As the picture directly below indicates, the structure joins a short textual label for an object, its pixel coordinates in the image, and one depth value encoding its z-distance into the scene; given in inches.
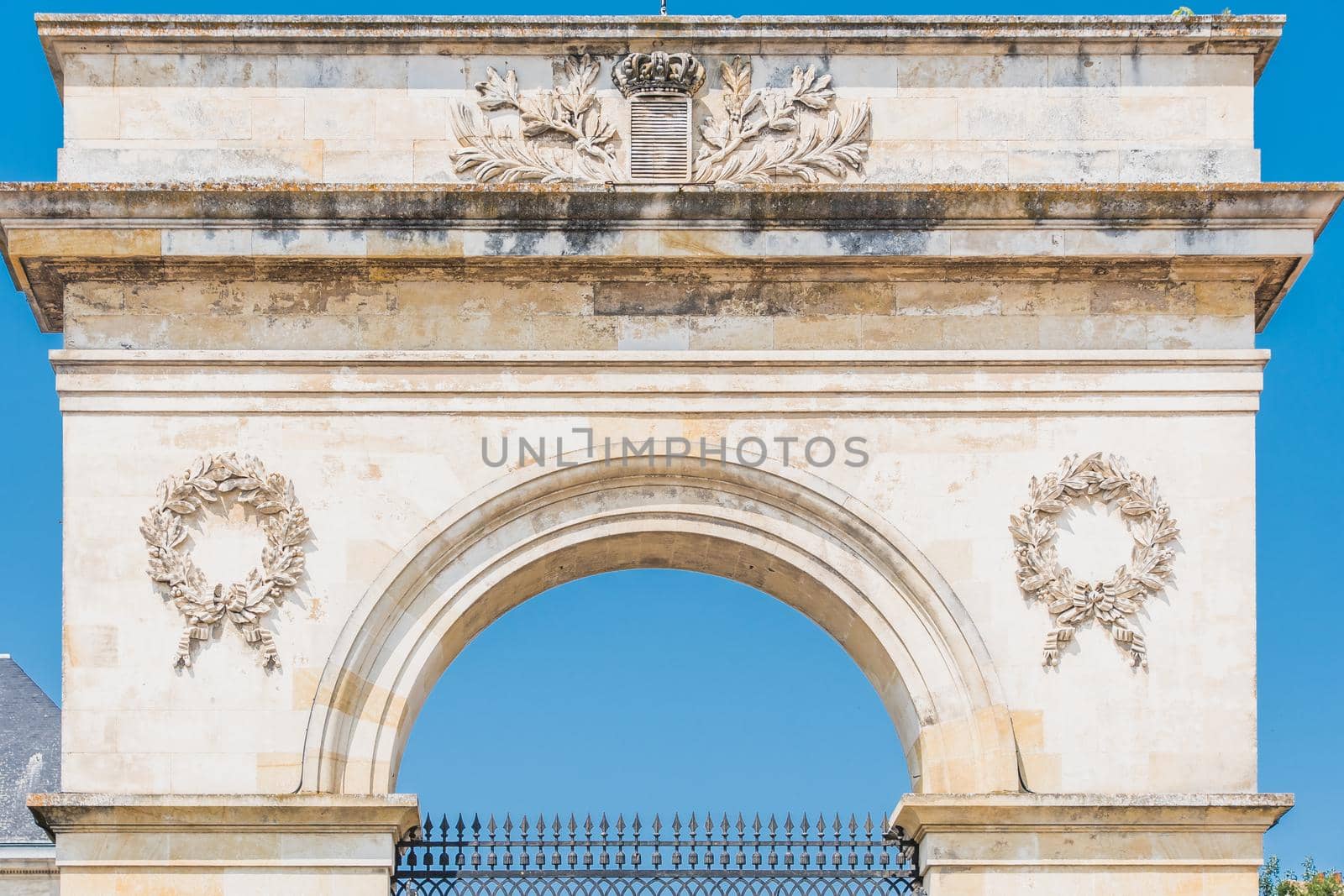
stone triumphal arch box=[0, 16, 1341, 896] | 547.2
